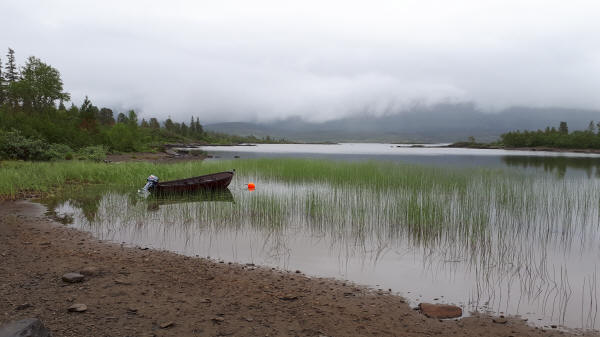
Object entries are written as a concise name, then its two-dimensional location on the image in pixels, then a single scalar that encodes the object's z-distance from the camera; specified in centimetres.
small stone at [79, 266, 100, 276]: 662
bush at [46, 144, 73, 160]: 3115
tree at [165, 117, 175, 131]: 13912
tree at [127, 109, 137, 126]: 7269
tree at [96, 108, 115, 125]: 11203
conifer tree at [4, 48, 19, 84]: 8338
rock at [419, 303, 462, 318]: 570
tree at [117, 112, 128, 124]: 11347
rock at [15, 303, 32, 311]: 503
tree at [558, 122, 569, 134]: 11606
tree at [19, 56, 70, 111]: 6862
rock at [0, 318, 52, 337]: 367
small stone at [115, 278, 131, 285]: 631
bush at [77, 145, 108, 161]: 3469
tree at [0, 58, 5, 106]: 7106
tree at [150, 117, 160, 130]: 13554
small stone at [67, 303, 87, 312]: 504
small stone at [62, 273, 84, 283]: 615
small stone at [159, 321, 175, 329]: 477
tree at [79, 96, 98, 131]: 5293
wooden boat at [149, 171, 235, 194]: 1755
